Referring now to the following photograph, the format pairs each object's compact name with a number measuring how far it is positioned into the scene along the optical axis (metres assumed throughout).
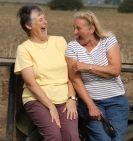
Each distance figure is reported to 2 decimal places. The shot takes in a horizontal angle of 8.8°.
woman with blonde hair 7.55
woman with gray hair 7.39
